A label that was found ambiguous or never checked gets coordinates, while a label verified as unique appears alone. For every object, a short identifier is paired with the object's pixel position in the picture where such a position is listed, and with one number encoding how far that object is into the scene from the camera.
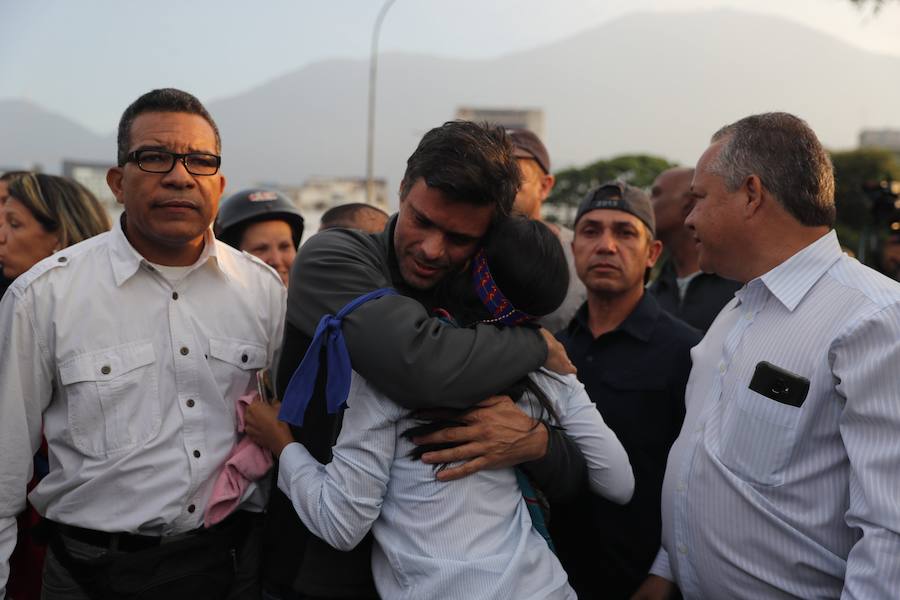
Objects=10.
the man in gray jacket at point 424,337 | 1.65
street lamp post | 21.48
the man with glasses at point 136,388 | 2.01
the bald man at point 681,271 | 3.76
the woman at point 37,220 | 3.16
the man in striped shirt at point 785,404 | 1.67
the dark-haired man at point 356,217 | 3.42
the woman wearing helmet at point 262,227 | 3.73
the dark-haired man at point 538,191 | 3.42
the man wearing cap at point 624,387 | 2.70
